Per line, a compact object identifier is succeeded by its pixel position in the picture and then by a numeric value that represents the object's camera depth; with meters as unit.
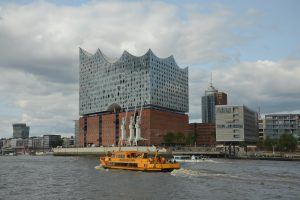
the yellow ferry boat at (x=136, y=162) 91.88
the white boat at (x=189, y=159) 151.23
